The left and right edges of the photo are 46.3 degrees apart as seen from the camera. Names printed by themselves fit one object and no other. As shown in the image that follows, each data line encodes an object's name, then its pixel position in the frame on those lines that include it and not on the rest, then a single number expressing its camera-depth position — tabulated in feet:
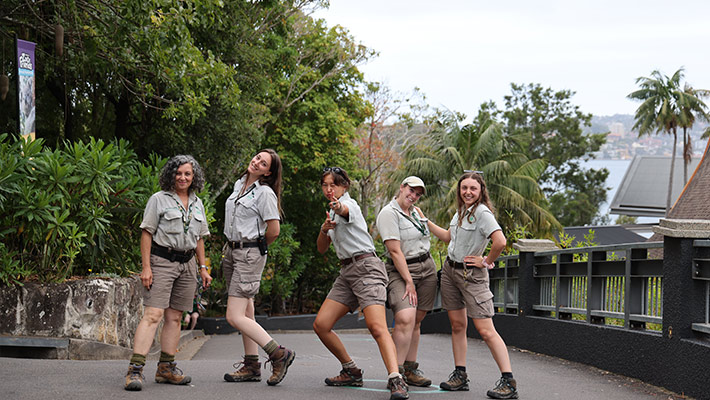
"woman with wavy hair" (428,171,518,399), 21.81
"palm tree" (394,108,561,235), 118.01
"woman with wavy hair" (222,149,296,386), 21.91
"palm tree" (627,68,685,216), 208.95
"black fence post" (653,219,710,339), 23.77
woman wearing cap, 22.04
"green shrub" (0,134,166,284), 27.91
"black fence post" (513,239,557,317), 39.09
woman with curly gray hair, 21.17
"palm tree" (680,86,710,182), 205.26
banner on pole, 32.32
